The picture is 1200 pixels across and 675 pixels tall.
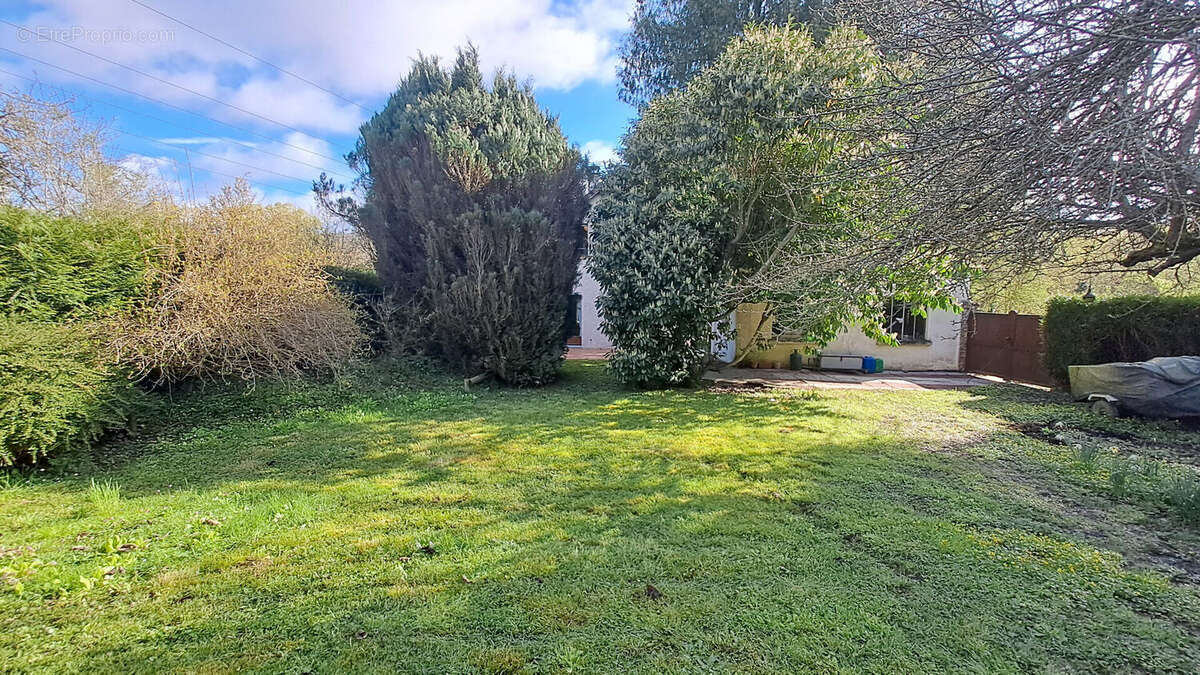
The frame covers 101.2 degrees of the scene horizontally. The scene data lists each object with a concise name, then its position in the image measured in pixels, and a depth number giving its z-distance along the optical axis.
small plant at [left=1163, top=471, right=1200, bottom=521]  3.45
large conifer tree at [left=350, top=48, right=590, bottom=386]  8.66
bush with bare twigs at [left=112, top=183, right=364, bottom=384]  5.79
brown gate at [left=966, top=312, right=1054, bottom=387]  10.91
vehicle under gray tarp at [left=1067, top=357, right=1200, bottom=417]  6.61
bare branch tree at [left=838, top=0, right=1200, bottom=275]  2.93
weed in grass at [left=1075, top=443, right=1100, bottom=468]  4.75
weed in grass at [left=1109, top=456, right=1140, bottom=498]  4.02
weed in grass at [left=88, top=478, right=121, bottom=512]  3.55
